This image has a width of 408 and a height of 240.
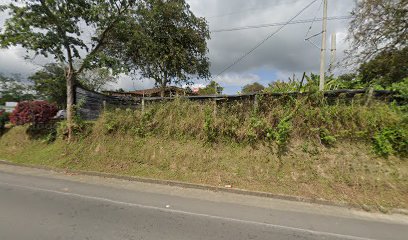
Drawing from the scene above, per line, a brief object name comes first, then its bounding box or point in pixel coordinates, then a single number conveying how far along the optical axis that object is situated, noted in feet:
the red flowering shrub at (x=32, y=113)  35.58
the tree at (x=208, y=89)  90.23
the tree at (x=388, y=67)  36.78
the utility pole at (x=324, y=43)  32.07
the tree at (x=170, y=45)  44.86
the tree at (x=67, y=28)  29.37
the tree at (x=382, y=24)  35.14
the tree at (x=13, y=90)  175.73
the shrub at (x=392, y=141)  22.74
